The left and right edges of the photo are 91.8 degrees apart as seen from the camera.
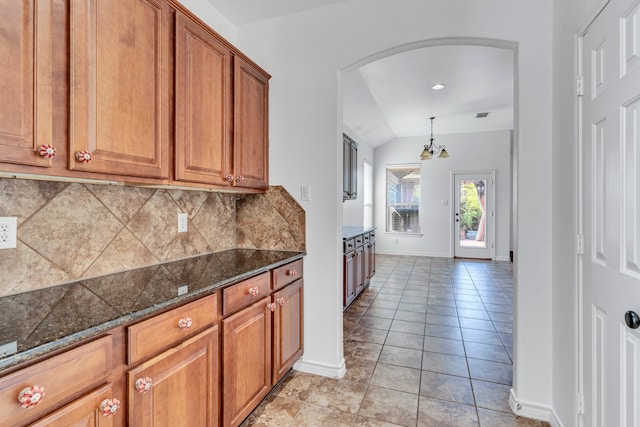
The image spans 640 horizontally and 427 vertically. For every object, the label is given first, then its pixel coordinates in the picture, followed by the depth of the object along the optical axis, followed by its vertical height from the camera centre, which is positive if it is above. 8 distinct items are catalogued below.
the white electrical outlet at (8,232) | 1.21 -0.07
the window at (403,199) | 7.63 +0.38
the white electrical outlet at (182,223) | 2.05 -0.06
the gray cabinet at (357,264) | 3.59 -0.66
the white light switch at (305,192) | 2.34 +0.17
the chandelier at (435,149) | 7.13 +1.53
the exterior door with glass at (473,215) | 7.01 -0.02
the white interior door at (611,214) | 1.12 +0.00
